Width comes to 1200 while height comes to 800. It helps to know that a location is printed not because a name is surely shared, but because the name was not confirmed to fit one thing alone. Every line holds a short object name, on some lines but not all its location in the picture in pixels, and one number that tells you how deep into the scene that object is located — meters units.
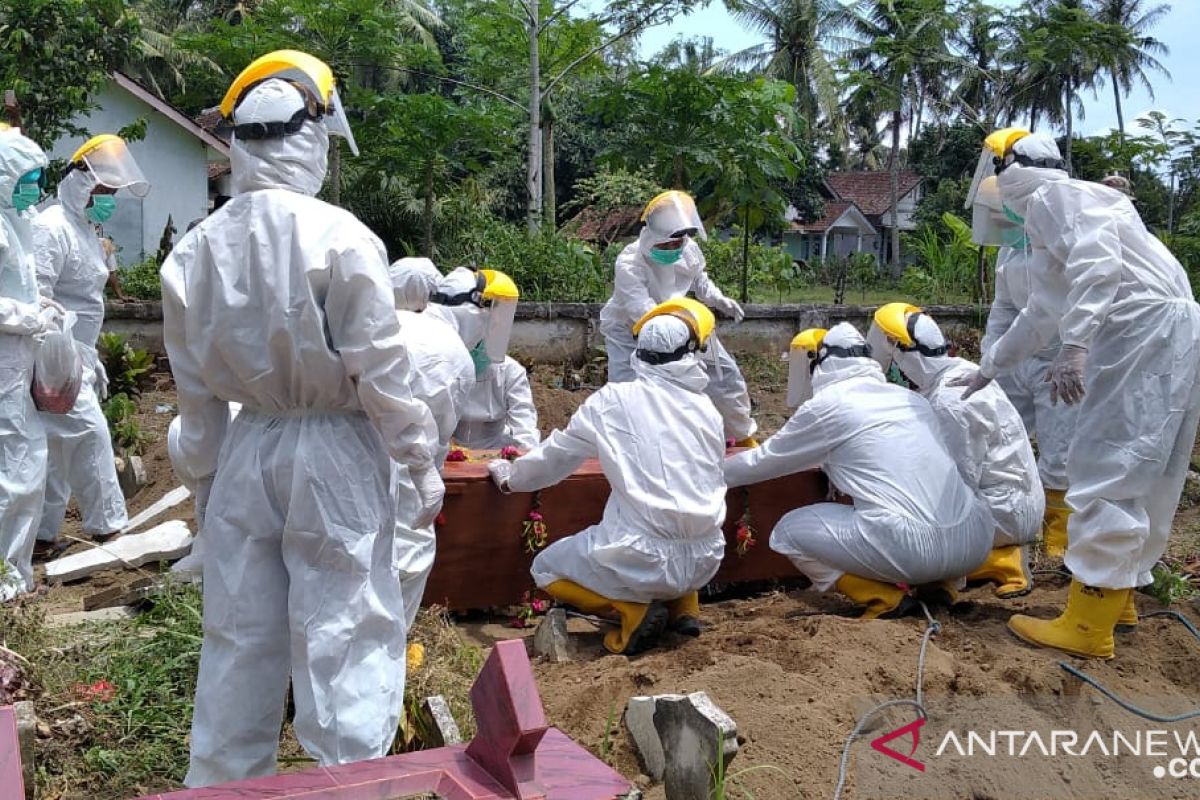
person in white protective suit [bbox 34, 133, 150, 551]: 6.34
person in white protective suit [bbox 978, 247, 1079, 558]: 5.93
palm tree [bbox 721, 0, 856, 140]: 31.50
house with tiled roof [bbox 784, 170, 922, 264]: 34.31
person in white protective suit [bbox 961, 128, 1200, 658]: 4.08
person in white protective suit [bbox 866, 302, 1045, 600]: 4.99
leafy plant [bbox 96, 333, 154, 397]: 9.20
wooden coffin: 4.93
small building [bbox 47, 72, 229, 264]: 17.23
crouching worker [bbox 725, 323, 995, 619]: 4.60
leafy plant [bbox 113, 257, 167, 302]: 12.54
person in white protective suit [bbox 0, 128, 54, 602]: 5.10
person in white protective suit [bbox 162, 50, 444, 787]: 2.79
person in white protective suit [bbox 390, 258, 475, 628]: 4.06
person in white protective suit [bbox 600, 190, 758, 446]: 6.75
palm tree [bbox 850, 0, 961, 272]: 21.88
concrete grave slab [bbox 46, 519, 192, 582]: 5.64
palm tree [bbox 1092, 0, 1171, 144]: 32.03
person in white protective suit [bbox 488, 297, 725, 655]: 4.37
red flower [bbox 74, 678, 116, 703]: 3.56
